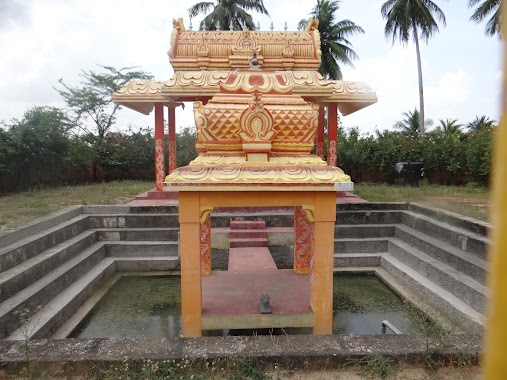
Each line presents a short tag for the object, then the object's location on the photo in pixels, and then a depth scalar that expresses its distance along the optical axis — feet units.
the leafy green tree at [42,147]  42.65
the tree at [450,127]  72.08
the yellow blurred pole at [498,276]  1.77
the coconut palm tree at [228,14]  73.00
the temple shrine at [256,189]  13.19
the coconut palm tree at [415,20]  70.64
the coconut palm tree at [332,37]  73.41
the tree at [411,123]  83.25
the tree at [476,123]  80.70
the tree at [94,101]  72.23
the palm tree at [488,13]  66.69
